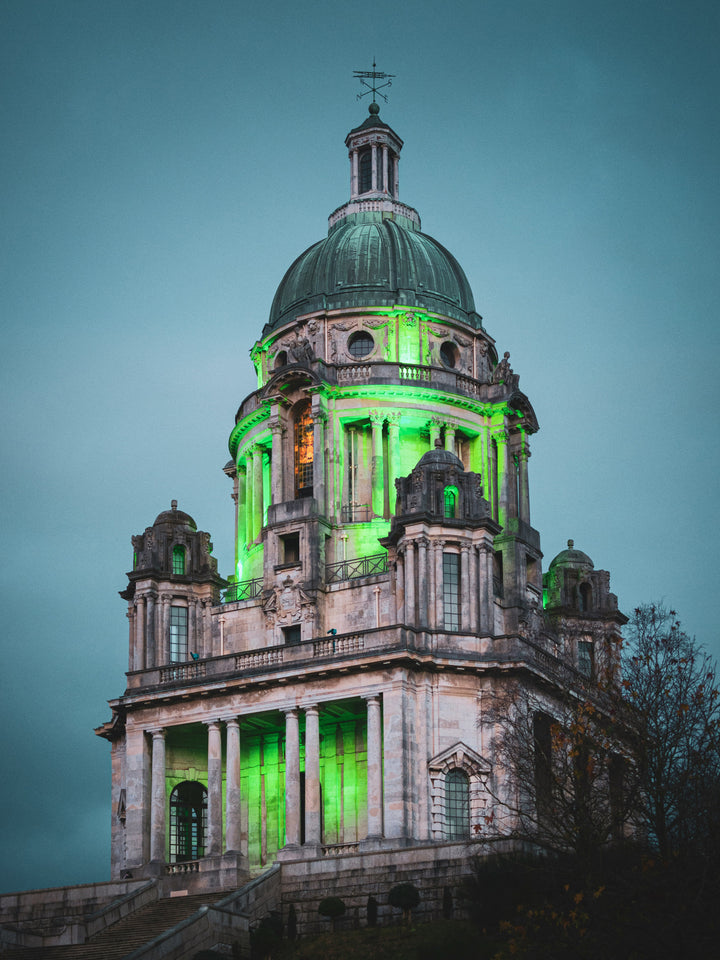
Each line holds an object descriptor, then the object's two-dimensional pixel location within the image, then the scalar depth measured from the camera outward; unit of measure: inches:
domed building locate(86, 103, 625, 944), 2571.4
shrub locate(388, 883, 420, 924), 2102.6
